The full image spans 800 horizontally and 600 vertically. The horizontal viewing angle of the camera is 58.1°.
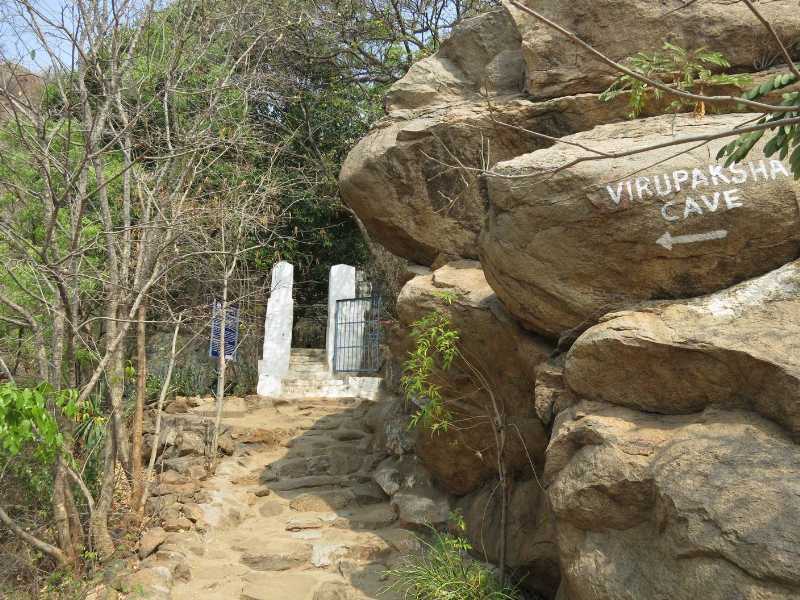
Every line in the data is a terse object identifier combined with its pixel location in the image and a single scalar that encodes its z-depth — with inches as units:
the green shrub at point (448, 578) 182.7
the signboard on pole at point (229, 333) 349.7
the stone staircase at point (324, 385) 422.9
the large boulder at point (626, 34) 210.1
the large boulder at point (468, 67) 261.6
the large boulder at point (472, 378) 210.1
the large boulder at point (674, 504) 116.5
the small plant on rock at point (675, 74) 187.9
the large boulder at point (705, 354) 135.6
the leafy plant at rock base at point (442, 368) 203.6
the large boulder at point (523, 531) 193.8
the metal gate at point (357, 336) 462.9
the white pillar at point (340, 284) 481.1
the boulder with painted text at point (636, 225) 160.4
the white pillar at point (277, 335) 436.8
